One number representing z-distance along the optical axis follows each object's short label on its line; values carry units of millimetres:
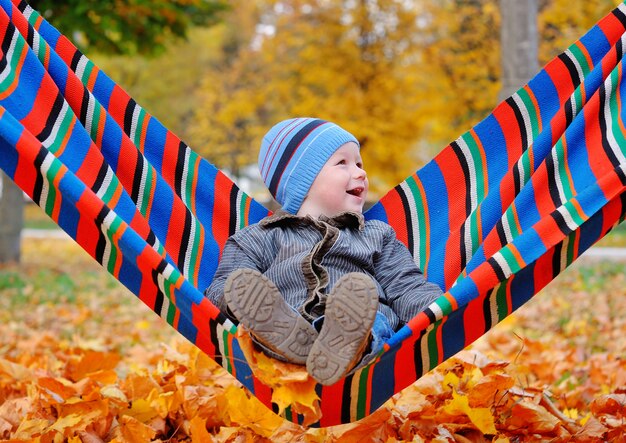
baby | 2184
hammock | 2265
